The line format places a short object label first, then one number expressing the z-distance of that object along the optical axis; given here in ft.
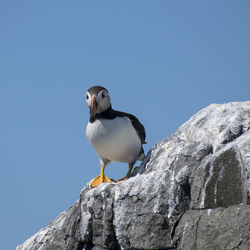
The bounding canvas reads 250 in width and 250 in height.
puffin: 61.62
